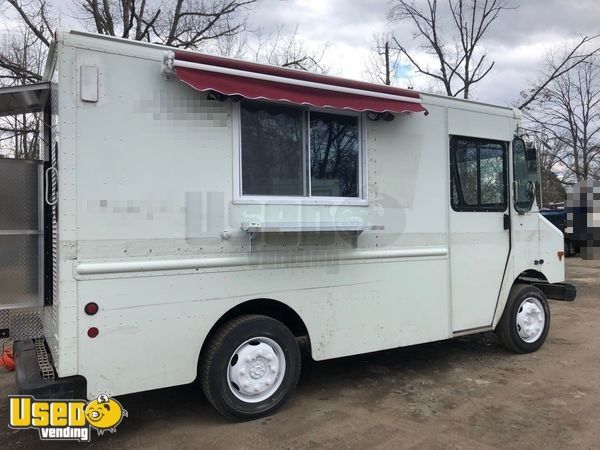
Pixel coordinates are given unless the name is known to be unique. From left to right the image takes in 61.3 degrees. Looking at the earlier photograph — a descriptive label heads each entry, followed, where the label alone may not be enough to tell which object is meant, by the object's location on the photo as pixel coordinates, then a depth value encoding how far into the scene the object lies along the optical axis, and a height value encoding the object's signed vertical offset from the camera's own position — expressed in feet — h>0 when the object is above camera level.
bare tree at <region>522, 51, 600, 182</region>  94.73 +15.61
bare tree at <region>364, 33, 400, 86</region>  61.44 +20.81
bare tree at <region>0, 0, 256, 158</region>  40.22 +17.37
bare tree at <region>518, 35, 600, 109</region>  57.31 +18.62
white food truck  11.77 +0.15
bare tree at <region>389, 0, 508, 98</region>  60.08 +22.42
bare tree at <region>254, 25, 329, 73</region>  48.11 +16.64
